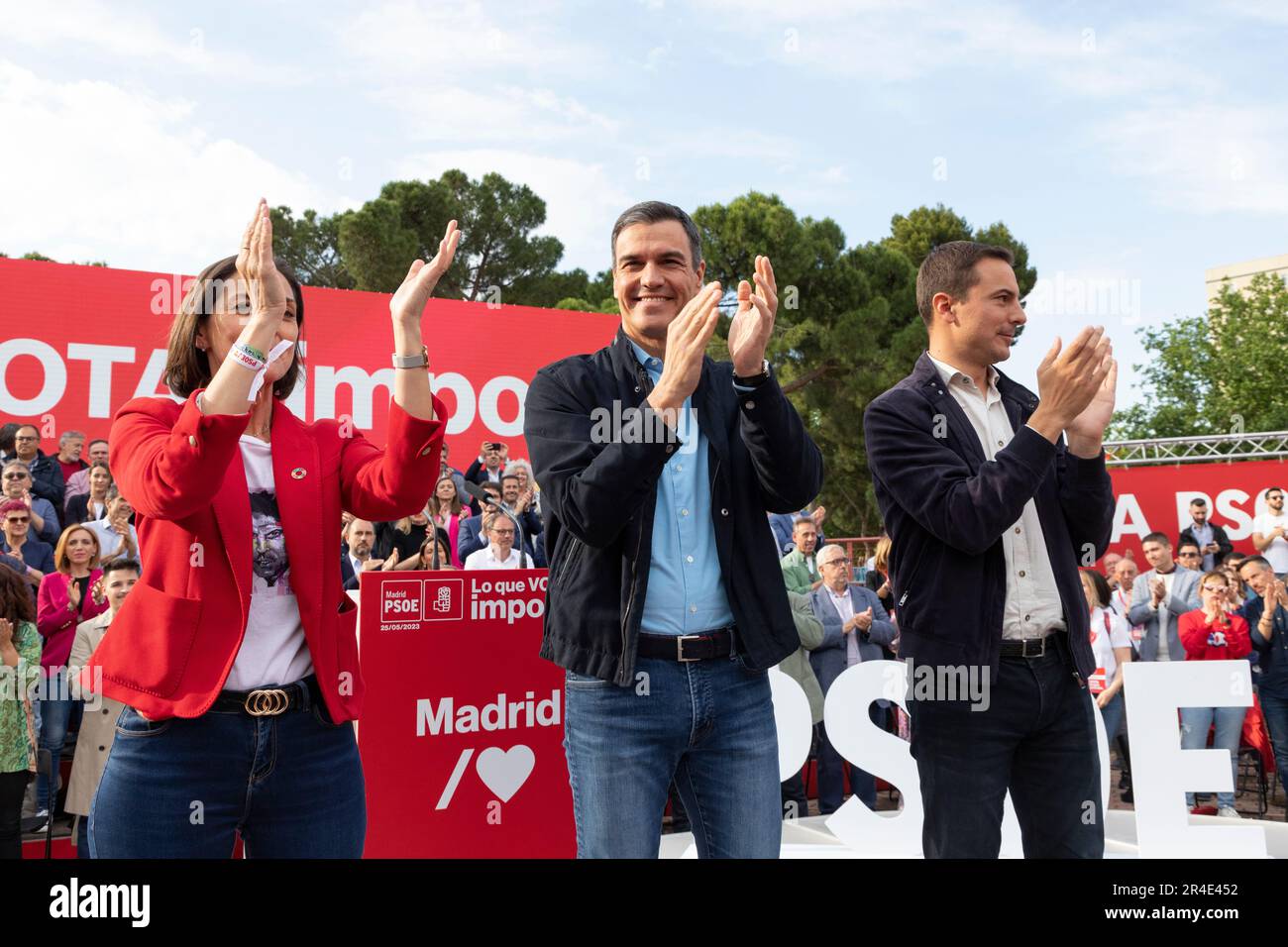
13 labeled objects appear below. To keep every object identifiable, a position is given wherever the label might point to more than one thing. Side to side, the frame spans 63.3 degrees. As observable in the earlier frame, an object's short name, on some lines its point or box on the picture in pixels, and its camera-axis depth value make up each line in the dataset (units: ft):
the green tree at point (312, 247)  80.84
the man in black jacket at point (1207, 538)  39.81
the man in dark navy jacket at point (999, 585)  7.89
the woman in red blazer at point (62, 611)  19.79
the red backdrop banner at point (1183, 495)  52.54
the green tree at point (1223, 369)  104.27
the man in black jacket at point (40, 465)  28.17
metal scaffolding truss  58.54
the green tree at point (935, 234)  105.29
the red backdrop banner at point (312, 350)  33.65
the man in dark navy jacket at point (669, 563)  7.00
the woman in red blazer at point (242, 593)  6.28
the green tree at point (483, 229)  82.84
